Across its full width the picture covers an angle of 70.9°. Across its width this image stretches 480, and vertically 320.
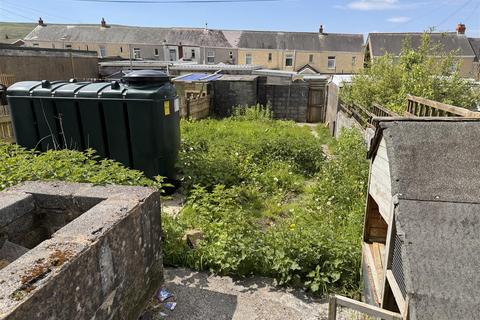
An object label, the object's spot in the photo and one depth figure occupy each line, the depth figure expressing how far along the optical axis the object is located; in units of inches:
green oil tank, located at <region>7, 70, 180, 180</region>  218.2
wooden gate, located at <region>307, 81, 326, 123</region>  568.4
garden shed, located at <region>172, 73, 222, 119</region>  459.5
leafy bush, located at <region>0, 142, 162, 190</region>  135.7
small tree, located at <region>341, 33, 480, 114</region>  293.9
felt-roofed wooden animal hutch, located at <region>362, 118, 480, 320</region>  64.5
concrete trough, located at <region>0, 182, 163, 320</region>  68.4
